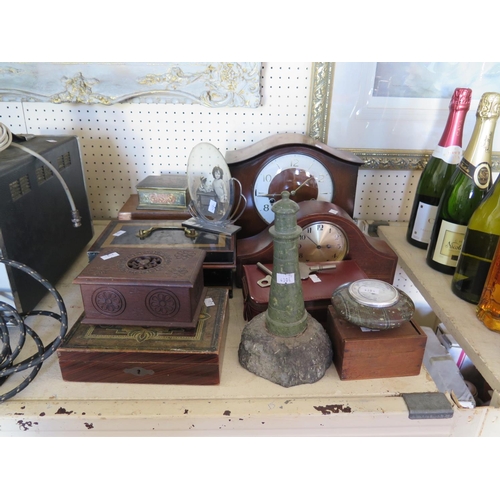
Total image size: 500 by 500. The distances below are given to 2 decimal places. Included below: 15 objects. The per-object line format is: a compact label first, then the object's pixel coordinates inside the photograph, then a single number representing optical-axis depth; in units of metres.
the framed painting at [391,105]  1.08
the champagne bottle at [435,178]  0.95
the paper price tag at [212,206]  0.98
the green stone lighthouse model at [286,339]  0.68
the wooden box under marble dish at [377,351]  0.68
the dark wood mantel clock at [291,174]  1.00
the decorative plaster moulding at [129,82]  1.07
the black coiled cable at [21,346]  0.68
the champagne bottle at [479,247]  0.79
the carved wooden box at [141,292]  0.67
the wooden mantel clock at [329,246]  0.92
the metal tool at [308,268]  0.86
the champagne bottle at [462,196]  0.84
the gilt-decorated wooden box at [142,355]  0.67
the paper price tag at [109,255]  0.74
